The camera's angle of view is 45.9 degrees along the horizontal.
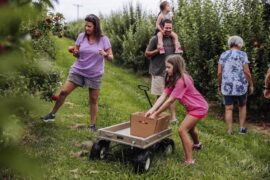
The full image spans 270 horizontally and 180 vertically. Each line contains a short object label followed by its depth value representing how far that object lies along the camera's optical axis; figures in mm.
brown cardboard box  3695
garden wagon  3419
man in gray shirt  5126
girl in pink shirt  3770
